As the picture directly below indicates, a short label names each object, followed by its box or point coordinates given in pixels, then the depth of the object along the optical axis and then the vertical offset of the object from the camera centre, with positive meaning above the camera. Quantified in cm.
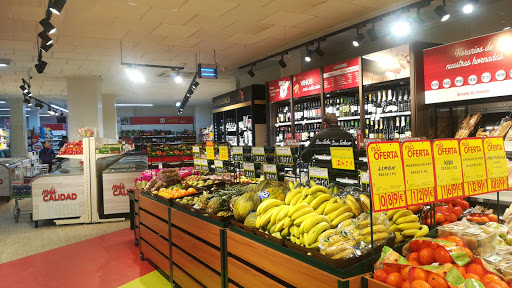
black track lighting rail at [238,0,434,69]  502 +190
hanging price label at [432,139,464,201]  189 -18
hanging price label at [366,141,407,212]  162 -18
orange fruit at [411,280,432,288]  144 -60
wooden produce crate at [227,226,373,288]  180 -75
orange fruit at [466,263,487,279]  157 -60
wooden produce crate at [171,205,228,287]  293 -98
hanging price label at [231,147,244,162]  400 -14
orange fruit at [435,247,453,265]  166 -57
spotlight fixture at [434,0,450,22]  480 +167
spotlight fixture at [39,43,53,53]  567 +161
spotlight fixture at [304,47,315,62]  695 +167
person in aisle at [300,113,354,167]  471 +7
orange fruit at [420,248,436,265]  169 -58
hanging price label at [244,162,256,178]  376 -31
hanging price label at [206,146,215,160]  457 -14
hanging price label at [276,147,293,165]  330 -14
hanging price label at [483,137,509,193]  217 -19
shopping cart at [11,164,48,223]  740 -80
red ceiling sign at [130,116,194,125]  2061 +137
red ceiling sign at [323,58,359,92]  642 +119
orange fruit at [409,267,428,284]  150 -59
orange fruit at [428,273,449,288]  146 -60
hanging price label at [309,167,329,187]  289 -30
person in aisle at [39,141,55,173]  1229 -29
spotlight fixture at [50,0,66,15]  415 +167
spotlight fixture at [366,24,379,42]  589 +172
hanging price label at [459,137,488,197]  203 -18
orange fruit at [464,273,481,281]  151 -60
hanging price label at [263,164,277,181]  346 -30
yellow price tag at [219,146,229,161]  428 -14
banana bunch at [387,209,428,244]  204 -52
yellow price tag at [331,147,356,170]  265 -15
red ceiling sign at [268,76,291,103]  839 +123
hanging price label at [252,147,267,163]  364 -15
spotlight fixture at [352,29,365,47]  603 +170
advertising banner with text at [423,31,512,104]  458 +91
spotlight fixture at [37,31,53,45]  522 +163
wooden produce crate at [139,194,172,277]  409 -111
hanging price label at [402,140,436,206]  175 -18
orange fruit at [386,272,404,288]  158 -64
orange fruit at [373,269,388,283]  169 -66
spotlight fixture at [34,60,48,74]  710 +164
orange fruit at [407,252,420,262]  176 -60
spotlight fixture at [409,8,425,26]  514 +171
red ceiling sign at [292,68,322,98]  735 +121
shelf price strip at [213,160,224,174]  436 -30
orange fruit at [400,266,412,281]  158 -61
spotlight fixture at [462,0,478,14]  450 +166
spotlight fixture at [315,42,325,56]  684 +170
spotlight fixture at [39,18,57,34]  479 +165
